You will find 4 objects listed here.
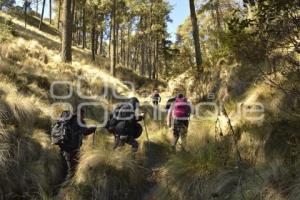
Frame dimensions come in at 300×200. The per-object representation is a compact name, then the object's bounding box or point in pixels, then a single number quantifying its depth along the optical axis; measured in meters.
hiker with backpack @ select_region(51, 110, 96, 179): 9.15
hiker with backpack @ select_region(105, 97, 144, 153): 10.21
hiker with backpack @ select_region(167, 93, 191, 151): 11.41
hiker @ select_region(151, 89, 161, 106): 21.00
